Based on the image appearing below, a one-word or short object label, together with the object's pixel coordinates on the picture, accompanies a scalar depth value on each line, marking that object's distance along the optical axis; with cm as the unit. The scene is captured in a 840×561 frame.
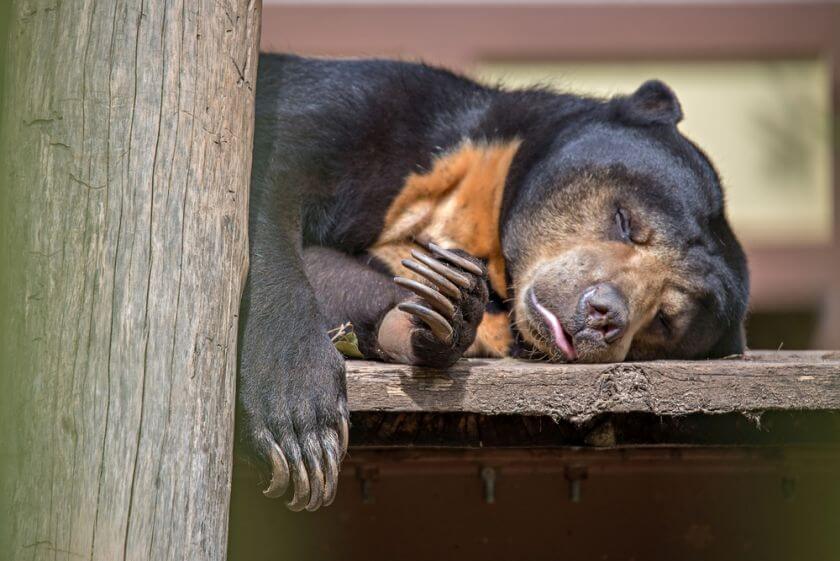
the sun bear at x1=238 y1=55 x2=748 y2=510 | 841
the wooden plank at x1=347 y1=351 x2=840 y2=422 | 673
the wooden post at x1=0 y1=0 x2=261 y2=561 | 541
